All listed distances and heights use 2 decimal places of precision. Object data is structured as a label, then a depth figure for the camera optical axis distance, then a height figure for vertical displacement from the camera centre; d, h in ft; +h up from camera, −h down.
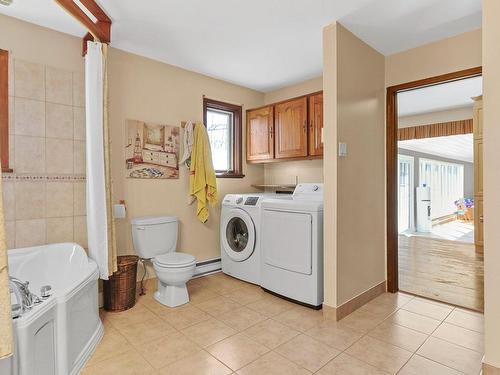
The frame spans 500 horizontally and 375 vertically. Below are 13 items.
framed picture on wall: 9.53 +1.27
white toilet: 8.30 -2.14
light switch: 7.63 +0.97
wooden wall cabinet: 10.50 +2.22
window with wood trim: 12.40 +2.13
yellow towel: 10.66 +0.47
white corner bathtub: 4.53 -2.32
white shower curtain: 7.43 +0.69
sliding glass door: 23.06 -0.66
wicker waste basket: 8.11 -2.86
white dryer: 8.09 -1.86
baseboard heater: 11.19 -3.20
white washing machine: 10.01 -1.85
